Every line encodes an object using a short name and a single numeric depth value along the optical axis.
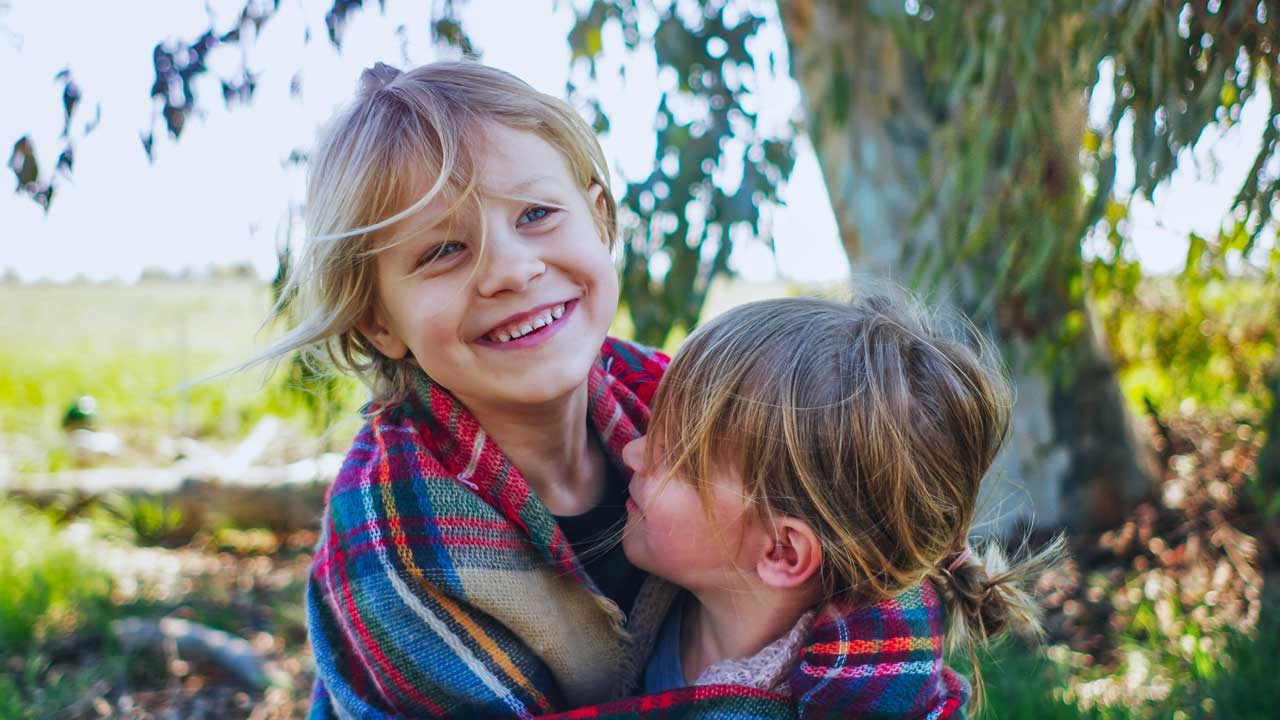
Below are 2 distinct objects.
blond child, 0.77
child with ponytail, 0.75
